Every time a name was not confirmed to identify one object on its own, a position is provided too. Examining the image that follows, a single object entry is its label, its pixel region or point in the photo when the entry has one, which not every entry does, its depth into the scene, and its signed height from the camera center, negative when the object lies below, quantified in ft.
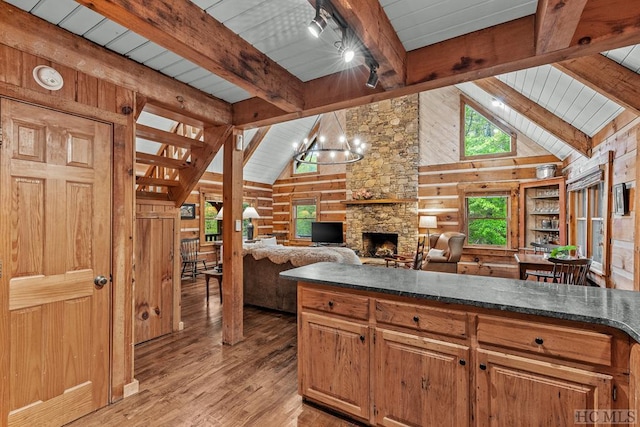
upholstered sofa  13.48 -2.71
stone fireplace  24.94 +3.48
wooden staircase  9.65 +2.06
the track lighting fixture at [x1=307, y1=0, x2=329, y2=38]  4.81 +3.21
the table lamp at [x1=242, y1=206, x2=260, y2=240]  24.23 -0.09
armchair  20.62 -2.96
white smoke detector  6.30 +2.92
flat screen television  28.22 -1.85
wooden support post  10.91 -1.08
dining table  13.10 -2.24
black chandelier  29.40 +5.89
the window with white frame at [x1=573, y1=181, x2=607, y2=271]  12.17 -0.35
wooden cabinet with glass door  17.14 +0.10
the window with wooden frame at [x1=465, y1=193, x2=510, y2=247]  21.72 -0.42
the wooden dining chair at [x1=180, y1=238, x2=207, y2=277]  21.49 -3.11
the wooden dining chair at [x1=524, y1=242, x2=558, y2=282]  14.07 -2.34
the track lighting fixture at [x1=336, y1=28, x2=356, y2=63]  5.49 +3.23
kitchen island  4.45 -2.45
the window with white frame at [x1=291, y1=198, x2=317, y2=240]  30.71 -0.31
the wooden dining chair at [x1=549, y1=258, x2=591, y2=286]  11.19 -2.12
